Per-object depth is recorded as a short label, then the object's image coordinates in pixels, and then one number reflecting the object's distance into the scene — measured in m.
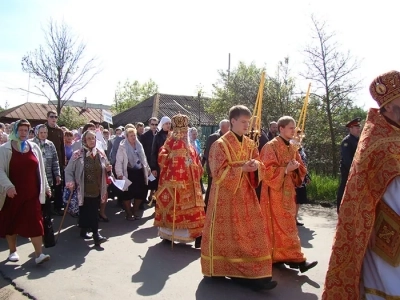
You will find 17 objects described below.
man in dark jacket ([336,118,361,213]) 7.67
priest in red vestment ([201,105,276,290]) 4.43
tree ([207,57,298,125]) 14.19
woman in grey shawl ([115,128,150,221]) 8.43
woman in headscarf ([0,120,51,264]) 5.38
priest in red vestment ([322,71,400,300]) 2.41
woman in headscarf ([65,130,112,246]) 6.58
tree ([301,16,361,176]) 11.86
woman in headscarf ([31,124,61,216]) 7.99
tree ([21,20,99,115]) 22.03
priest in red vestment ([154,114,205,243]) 6.57
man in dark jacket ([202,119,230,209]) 7.20
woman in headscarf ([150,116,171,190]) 8.42
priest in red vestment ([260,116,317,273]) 5.02
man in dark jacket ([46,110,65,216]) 8.88
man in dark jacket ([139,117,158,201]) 9.75
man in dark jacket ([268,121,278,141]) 9.84
